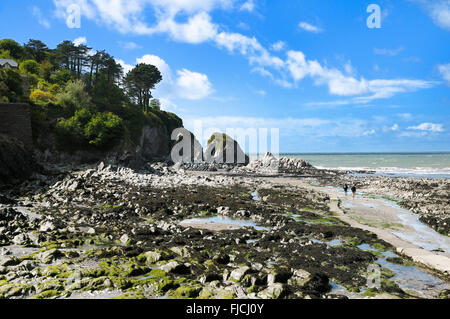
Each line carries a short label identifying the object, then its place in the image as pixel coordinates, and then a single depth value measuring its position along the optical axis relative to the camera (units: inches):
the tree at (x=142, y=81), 2896.2
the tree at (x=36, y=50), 3037.9
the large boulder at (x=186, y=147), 3210.6
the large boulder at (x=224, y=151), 3280.0
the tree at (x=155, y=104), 3432.1
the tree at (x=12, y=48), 2733.3
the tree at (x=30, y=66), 2463.1
